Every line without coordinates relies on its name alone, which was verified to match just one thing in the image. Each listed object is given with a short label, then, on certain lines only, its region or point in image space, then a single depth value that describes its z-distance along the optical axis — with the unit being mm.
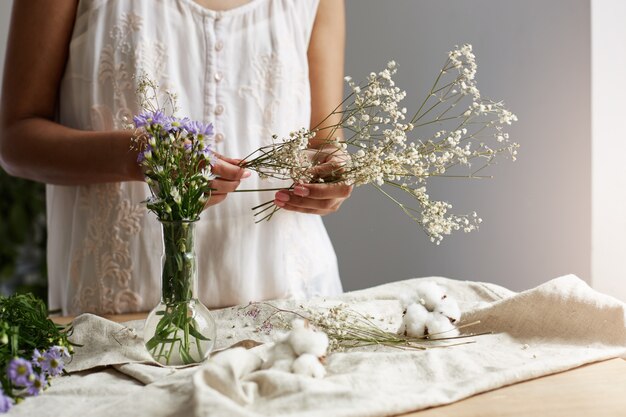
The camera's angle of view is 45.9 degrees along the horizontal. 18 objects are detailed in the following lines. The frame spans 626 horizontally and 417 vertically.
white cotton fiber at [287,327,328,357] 938
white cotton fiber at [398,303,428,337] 1131
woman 1442
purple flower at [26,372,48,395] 875
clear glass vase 1010
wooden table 879
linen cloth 854
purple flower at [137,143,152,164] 970
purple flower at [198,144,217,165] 989
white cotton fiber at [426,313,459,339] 1130
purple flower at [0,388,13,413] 816
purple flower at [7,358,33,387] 829
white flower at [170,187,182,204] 974
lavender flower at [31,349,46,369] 924
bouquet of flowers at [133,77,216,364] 983
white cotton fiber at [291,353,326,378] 921
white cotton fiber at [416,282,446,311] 1133
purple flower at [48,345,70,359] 958
